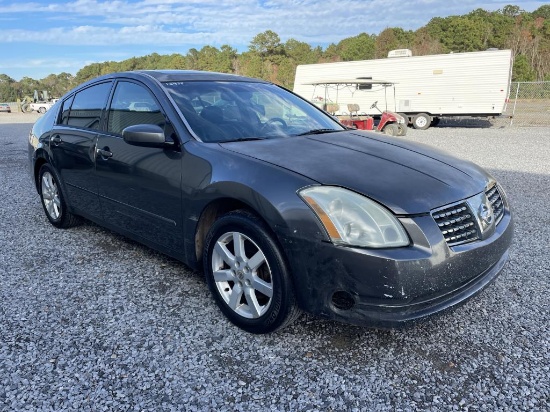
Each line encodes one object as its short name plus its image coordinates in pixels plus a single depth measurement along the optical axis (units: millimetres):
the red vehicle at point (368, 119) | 15320
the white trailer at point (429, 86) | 17609
